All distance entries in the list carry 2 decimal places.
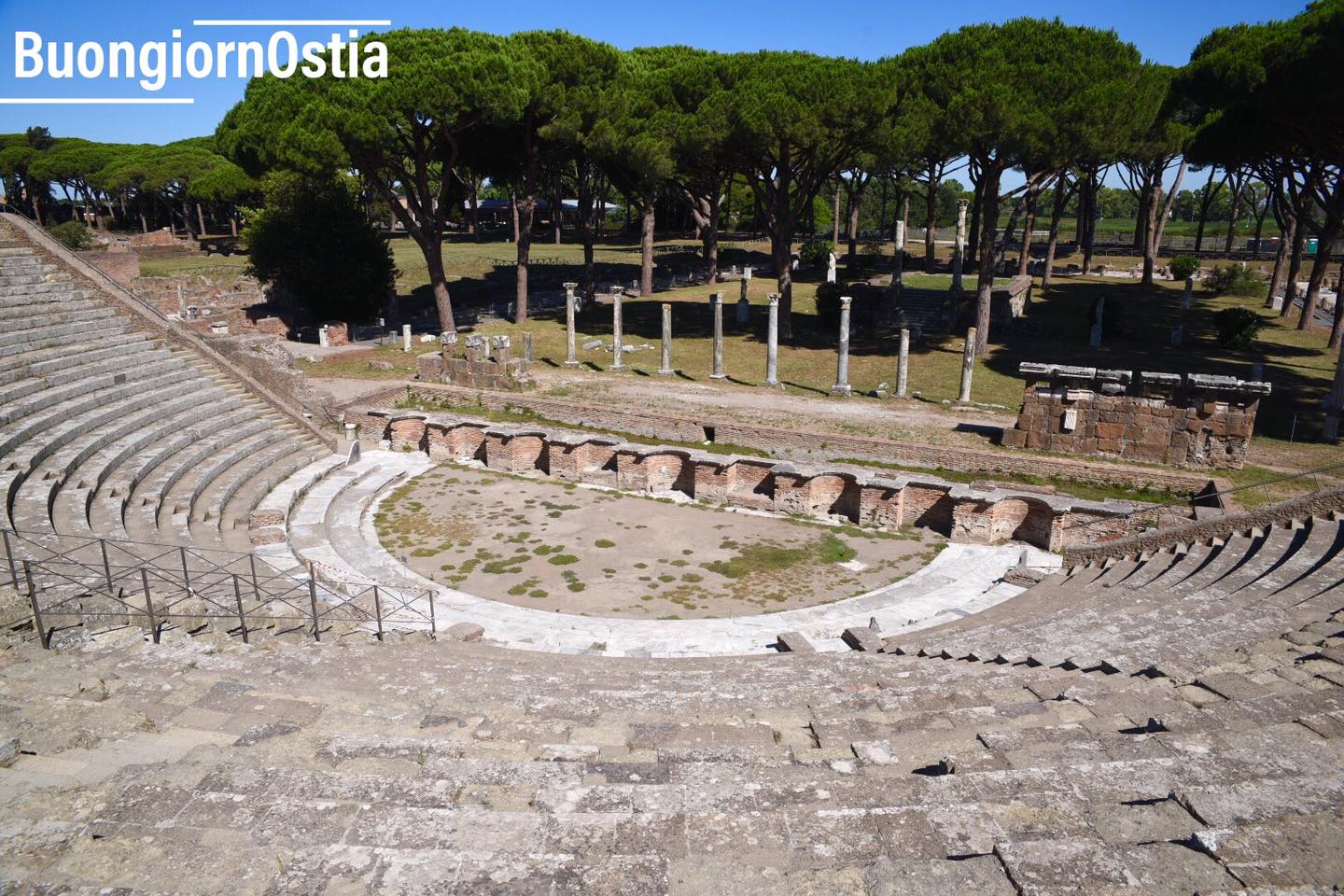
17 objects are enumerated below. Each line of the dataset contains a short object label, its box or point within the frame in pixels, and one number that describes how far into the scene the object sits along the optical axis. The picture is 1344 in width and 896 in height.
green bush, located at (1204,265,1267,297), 42.62
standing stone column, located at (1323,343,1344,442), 19.28
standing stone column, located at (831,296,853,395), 24.42
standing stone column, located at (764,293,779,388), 25.67
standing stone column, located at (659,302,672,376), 26.91
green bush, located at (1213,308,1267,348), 30.56
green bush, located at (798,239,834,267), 51.34
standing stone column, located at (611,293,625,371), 27.93
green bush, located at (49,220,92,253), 48.75
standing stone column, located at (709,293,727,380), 26.44
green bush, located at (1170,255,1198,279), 43.38
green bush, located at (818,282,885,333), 35.16
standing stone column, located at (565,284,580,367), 28.28
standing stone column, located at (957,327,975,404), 22.83
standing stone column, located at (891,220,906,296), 37.56
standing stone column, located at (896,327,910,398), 23.91
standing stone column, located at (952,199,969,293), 36.23
